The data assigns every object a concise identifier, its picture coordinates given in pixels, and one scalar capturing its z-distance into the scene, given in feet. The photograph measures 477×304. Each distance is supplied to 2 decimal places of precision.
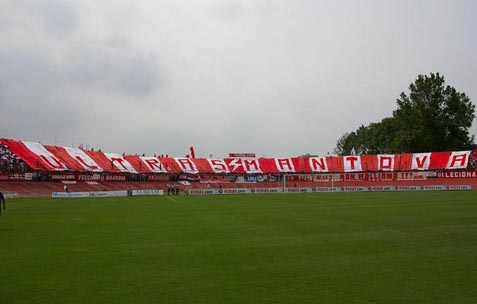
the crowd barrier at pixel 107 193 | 175.22
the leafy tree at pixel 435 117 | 262.06
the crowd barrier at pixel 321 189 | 207.10
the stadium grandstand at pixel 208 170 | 204.54
